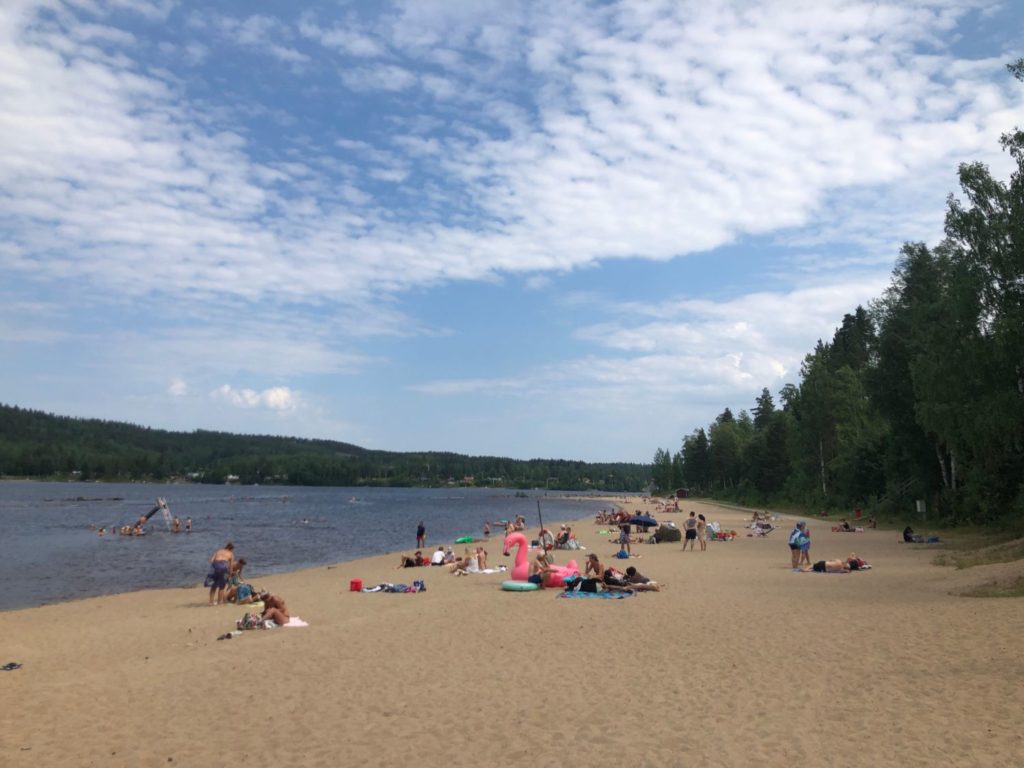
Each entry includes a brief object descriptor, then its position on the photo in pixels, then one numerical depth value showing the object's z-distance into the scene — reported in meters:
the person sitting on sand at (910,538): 30.56
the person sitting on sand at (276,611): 15.17
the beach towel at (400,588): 20.31
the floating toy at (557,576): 19.39
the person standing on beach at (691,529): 31.31
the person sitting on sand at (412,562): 28.16
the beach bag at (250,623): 14.88
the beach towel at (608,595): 17.28
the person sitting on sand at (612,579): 18.20
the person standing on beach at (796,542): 22.62
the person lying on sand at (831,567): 21.52
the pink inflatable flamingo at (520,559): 20.45
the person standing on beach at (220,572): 18.98
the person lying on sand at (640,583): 18.31
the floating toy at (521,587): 19.36
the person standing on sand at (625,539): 29.87
